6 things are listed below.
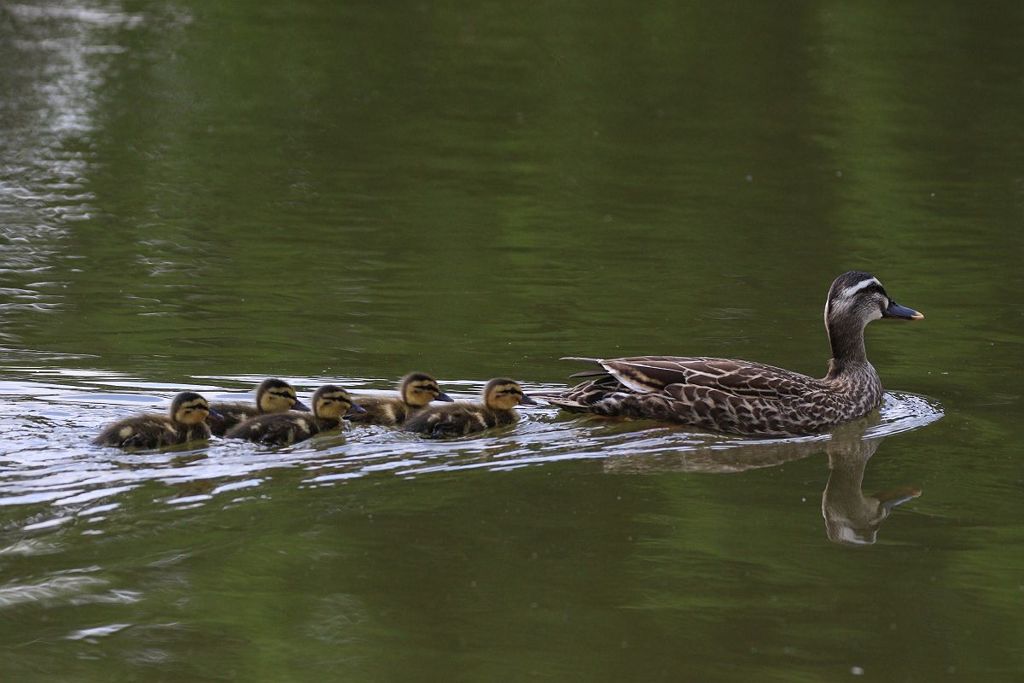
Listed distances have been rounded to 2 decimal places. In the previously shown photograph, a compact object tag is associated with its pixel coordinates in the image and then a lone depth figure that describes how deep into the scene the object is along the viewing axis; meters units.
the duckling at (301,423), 14.26
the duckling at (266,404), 14.87
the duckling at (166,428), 13.82
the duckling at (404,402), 15.07
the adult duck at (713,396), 15.62
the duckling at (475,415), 14.75
